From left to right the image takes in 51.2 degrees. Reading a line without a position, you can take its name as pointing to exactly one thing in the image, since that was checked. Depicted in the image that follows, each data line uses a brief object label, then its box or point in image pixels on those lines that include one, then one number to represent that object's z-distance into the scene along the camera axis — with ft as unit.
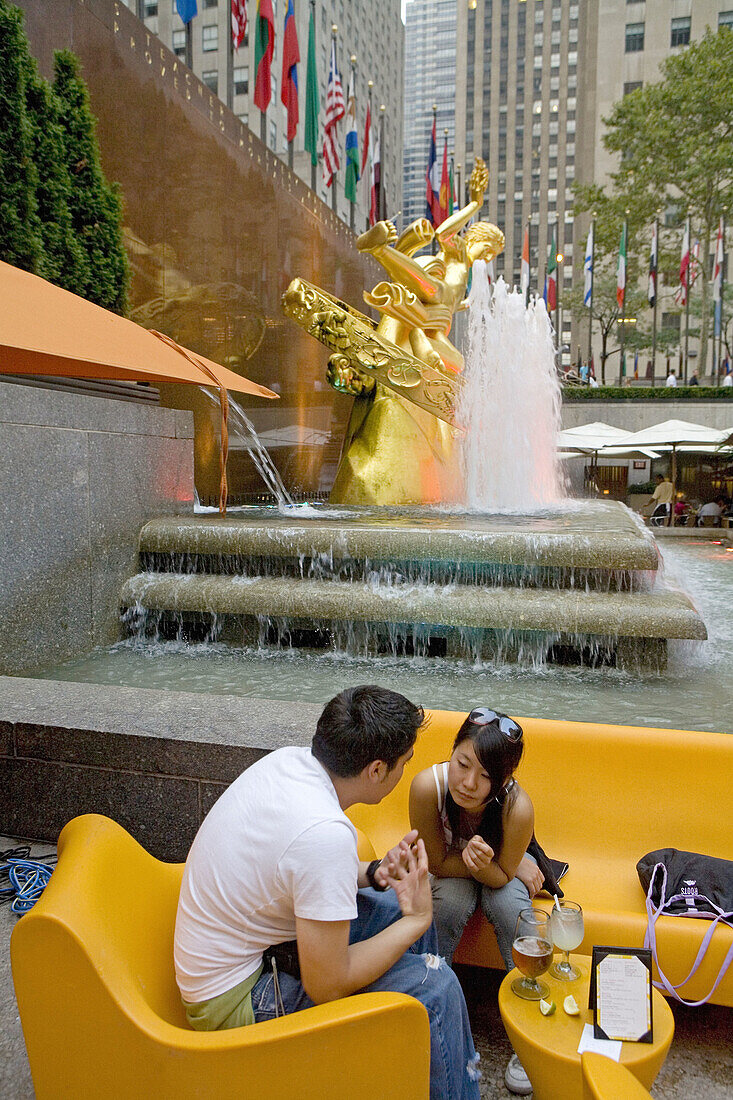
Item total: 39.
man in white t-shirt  5.17
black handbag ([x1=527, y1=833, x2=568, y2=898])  7.81
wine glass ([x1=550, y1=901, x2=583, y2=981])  6.20
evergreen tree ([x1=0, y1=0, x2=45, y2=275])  22.06
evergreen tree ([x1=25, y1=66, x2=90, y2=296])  23.40
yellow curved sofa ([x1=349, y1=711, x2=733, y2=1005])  8.63
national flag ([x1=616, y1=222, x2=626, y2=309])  93.86
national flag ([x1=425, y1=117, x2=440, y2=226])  77.26
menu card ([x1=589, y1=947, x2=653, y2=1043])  5.69
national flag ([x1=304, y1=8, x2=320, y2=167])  59.12
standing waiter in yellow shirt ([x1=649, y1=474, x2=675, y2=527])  63.26
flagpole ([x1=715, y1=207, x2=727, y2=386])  92.06
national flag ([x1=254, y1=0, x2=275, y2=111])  50.24
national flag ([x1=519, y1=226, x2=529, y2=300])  83.70
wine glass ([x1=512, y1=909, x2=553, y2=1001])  6.06
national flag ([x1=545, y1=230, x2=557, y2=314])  100.12
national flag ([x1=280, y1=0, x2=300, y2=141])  52.31
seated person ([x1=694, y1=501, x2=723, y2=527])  60.02
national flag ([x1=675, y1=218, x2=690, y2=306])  90.79
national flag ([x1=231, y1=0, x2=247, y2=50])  47.09
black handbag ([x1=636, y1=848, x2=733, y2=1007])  7.00
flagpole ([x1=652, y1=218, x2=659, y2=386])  92.60
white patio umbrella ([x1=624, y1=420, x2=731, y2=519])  58.59
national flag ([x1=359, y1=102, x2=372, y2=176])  68.64
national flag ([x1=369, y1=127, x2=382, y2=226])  72.02
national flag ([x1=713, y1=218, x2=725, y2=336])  91.40
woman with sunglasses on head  7.05
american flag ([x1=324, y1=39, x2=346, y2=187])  58.23
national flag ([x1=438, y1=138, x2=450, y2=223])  76.19
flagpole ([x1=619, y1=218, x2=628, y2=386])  97.98
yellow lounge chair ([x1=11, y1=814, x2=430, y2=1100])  4.83
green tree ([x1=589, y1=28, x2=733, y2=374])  97.71
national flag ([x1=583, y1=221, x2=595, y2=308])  96.84
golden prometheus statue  29.50
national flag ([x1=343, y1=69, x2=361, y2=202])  64.90
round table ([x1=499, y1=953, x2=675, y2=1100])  5.51
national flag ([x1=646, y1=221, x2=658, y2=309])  91.97
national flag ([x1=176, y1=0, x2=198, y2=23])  43.86
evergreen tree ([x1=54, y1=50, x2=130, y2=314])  24.68
